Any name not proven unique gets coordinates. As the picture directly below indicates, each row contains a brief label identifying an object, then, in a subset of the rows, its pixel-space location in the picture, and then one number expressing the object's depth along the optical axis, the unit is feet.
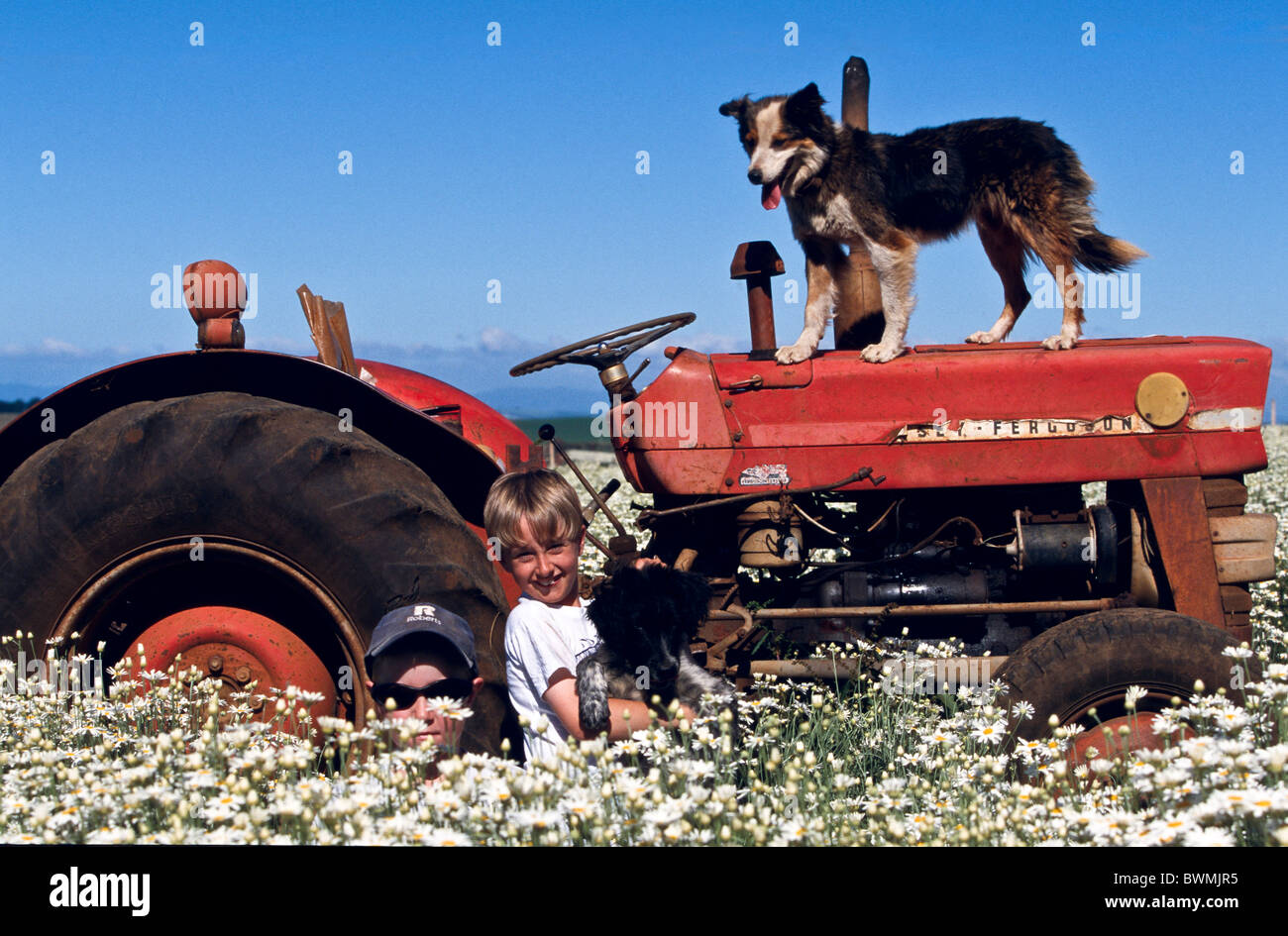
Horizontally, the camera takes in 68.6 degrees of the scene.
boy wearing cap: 9.95
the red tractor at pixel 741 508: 11.02
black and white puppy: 10.14
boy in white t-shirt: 9.81
